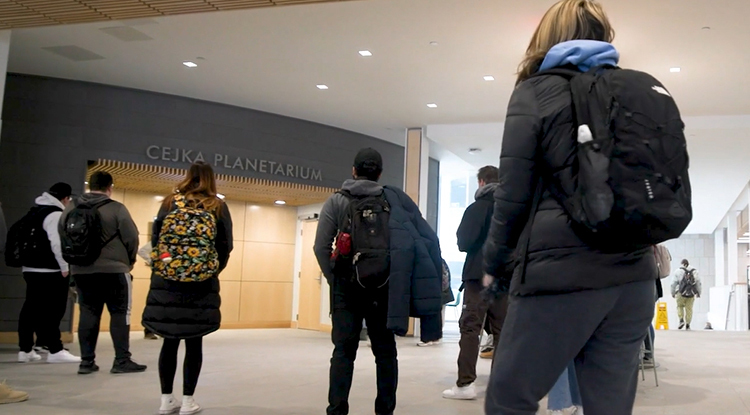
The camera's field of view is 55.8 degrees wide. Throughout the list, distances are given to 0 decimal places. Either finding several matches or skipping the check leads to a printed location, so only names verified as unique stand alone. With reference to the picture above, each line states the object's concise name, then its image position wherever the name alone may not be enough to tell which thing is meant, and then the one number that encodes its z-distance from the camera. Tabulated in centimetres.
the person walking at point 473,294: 435
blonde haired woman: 164
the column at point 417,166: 1110
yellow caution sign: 1562
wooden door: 1191
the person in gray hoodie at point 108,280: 541
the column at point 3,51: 687
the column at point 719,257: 2359
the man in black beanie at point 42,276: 623
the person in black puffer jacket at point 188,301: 356
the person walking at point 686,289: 1544
